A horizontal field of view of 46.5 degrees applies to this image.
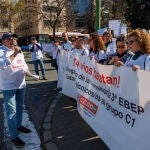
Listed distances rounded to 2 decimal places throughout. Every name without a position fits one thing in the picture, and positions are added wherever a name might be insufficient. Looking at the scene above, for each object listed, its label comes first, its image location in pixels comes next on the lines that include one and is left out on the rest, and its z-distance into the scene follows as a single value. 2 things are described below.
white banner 2.12
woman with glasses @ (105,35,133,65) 3.11
